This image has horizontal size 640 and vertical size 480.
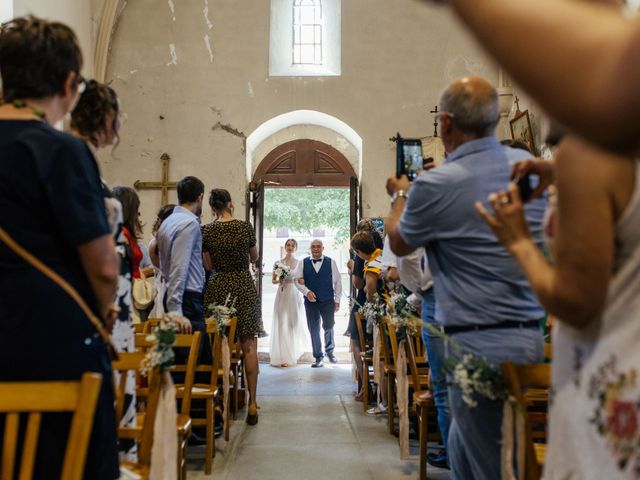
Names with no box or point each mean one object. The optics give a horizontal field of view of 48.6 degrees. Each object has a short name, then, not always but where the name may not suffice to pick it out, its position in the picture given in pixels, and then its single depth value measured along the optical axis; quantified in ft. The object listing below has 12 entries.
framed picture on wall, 28.59
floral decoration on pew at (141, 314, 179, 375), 8.51
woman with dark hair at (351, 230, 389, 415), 22.04
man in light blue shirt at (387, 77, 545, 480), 7.42
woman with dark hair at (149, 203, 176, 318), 18.44
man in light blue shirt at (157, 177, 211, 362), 16.43
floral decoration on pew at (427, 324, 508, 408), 6.70
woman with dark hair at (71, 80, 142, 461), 8.32
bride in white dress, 35.58
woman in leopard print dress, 19.95
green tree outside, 70.33
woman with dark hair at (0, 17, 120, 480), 5.88
